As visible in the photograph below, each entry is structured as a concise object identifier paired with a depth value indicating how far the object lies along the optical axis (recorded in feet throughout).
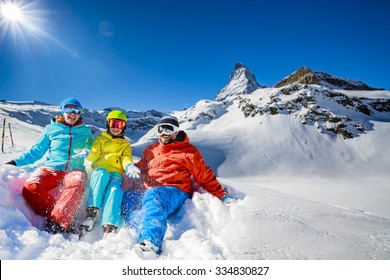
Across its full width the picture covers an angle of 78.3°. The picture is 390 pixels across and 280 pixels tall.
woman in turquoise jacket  8.99
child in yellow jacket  9.09
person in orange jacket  10.09
